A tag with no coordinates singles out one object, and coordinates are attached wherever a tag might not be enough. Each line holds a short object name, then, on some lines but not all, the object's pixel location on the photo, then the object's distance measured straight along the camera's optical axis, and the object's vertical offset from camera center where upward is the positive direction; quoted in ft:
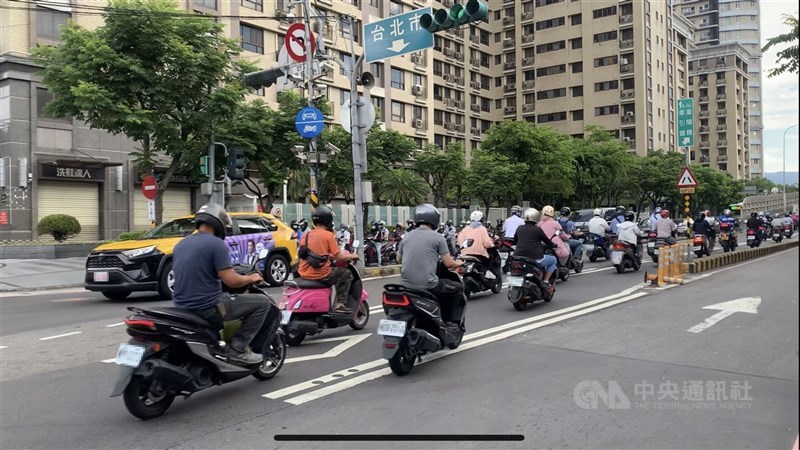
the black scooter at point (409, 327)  18.76 -3.28
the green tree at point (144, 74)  55.62 +15.60
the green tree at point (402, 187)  118.11 +8.53
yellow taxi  37.32 -1.70
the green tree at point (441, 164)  126.41 +13.80
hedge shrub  77.77 +1.18
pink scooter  23.54 -3.24
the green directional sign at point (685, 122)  65.77 +11.42
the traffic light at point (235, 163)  51.96 +6.13
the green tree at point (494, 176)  119.03 +10.48
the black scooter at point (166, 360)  14.85 -3.38
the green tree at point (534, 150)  124.67 +16.50
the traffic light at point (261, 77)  51.88 +13.69
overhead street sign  42.16 +14.53
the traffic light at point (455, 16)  34.96 +13.38
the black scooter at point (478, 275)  35.78 -2.95
